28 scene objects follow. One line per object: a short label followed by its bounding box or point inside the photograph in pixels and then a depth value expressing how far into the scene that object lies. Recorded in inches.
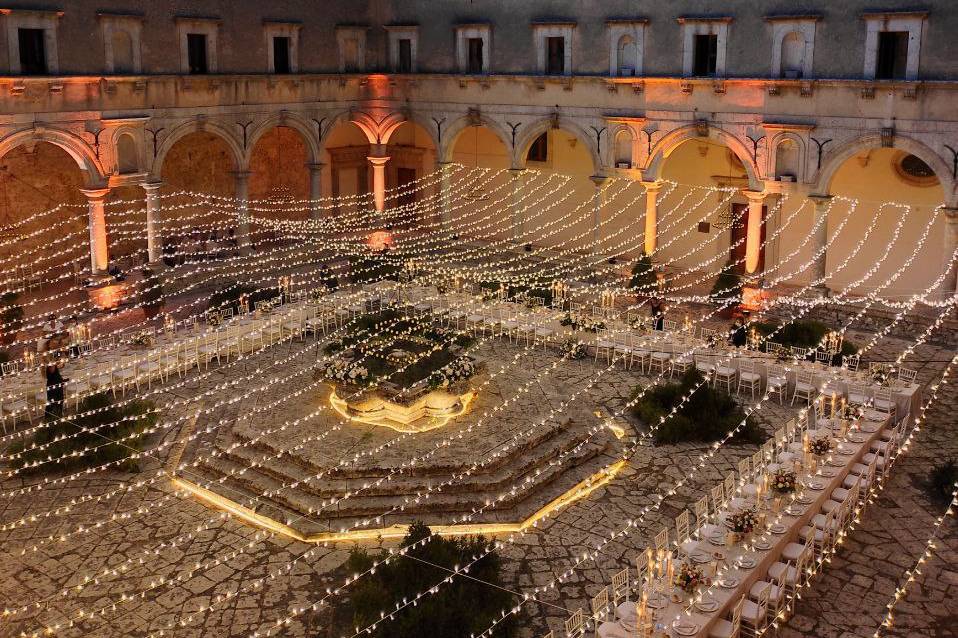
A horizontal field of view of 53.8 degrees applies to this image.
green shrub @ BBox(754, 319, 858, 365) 730.8
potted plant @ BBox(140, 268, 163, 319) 845.2
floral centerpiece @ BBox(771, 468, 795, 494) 463.2
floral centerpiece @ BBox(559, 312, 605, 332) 761.0
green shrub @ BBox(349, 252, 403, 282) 920.9
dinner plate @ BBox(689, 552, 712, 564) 415.2
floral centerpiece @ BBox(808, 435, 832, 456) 504.7
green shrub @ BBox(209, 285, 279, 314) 830.2
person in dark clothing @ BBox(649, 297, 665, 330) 773.1
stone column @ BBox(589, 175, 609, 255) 975.6
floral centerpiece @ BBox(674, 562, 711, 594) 386.6
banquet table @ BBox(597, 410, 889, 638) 374.9
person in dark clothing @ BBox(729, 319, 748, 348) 732.0
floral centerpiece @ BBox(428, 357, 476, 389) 586.2
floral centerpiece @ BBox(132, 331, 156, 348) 709.9
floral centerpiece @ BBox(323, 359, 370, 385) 587.2
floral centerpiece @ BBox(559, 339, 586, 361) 739.4
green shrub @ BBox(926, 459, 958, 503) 517.3
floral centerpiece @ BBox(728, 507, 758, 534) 426.3
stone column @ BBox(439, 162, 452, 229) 1104.8
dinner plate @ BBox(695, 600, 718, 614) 380.5
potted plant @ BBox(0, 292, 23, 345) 753.6
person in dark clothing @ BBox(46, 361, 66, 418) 602.2
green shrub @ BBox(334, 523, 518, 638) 386.6
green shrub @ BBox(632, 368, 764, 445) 592.4
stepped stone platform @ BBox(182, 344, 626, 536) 508.1
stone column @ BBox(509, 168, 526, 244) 1049.5
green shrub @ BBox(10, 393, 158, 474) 554.3
